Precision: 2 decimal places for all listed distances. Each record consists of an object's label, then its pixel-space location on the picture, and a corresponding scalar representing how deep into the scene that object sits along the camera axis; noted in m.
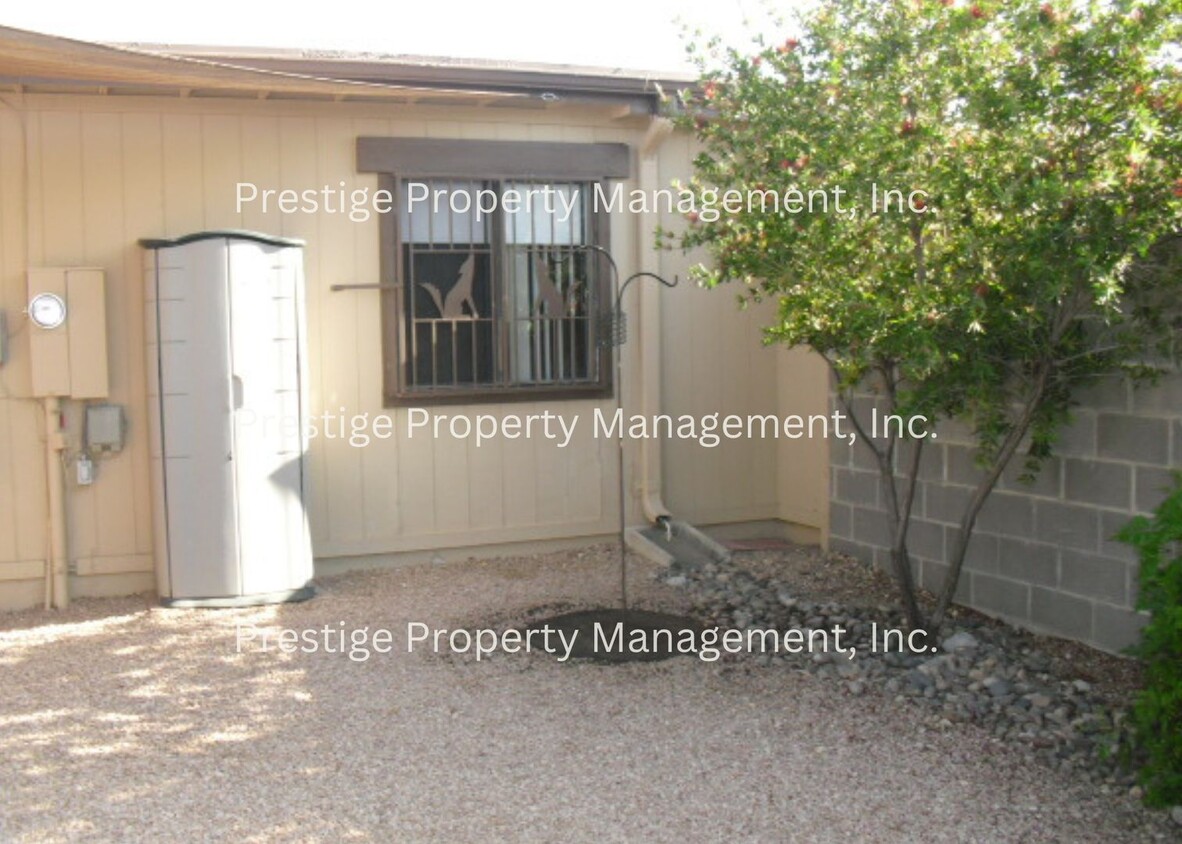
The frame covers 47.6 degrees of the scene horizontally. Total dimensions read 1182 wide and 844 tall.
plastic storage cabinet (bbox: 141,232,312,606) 6.68
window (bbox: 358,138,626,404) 7.59
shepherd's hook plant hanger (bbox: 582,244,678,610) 6.66
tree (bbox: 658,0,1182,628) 4.83
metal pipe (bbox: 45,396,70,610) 6.86
